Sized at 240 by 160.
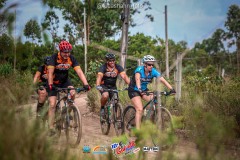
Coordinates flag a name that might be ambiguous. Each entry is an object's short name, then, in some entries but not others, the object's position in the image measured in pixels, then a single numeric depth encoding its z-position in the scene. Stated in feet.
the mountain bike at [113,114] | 55.77
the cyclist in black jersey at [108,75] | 56.75
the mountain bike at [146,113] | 47.73
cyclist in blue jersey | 48.71
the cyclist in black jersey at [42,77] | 48.91
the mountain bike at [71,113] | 45.13
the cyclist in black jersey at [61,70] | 45.52
